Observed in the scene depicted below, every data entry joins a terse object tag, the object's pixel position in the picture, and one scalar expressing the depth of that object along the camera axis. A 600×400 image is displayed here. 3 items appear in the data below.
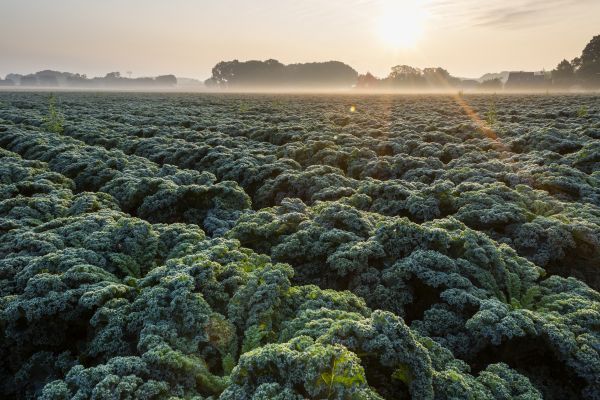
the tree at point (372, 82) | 193.88
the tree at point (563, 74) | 122.38
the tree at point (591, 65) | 114.00
